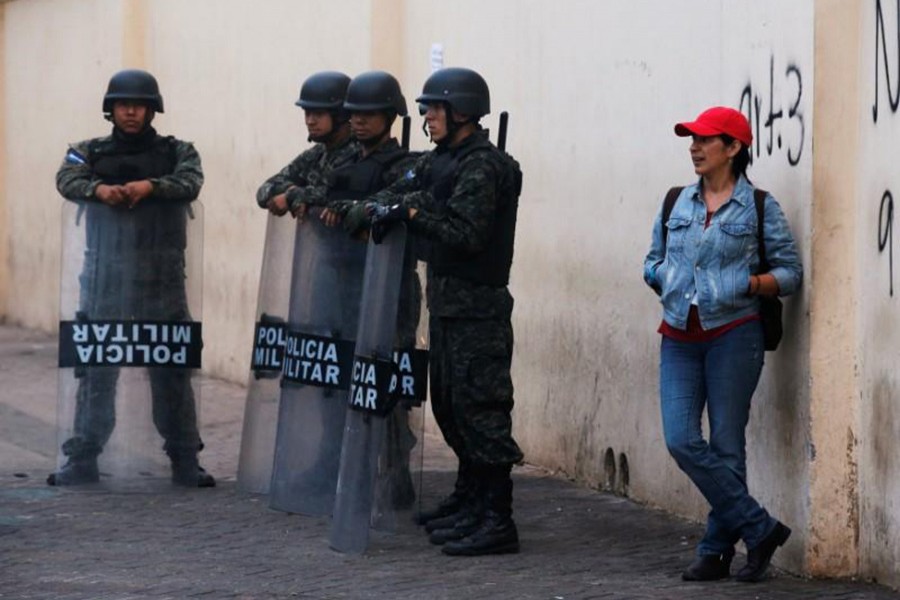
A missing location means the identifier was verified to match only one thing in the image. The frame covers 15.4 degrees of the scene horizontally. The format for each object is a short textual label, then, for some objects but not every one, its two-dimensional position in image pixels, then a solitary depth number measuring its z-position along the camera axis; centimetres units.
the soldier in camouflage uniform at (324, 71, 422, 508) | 1401
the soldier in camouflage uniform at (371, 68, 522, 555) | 1356
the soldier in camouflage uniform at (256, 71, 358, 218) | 1560
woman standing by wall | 1226
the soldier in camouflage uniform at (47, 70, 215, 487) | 1650
